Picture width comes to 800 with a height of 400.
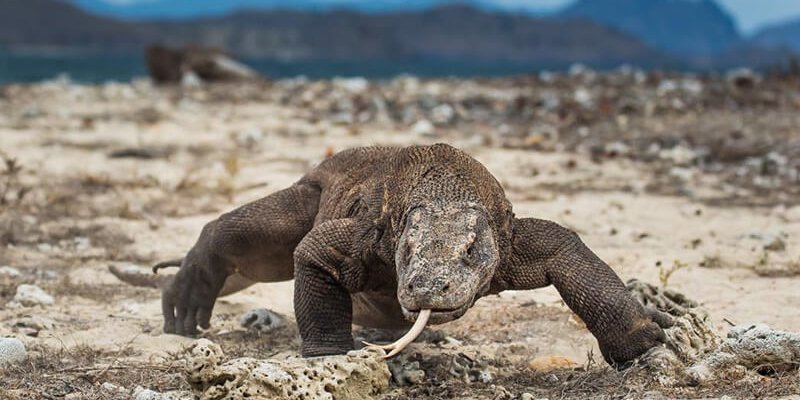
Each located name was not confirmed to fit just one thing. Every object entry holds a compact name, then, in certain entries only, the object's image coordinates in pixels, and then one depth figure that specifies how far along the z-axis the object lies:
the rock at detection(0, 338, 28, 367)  10.22
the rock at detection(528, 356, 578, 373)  11.02
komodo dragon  8.41
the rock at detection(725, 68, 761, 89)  39.89
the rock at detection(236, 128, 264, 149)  28.62
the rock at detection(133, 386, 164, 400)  8.90
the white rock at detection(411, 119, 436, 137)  30.85
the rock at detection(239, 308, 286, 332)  12.80
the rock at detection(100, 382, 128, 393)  9.46
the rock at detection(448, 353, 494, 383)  10.26
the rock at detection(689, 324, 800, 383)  9.56
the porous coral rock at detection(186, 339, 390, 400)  8.37
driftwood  50.47
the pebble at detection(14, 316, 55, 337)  11.93
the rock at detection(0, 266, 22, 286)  14.77
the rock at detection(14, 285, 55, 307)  13.49
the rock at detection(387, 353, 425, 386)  9.98
